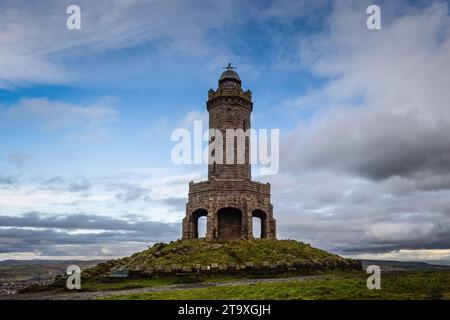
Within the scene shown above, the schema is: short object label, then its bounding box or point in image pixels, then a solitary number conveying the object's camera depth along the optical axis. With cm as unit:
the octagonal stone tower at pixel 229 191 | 3556
